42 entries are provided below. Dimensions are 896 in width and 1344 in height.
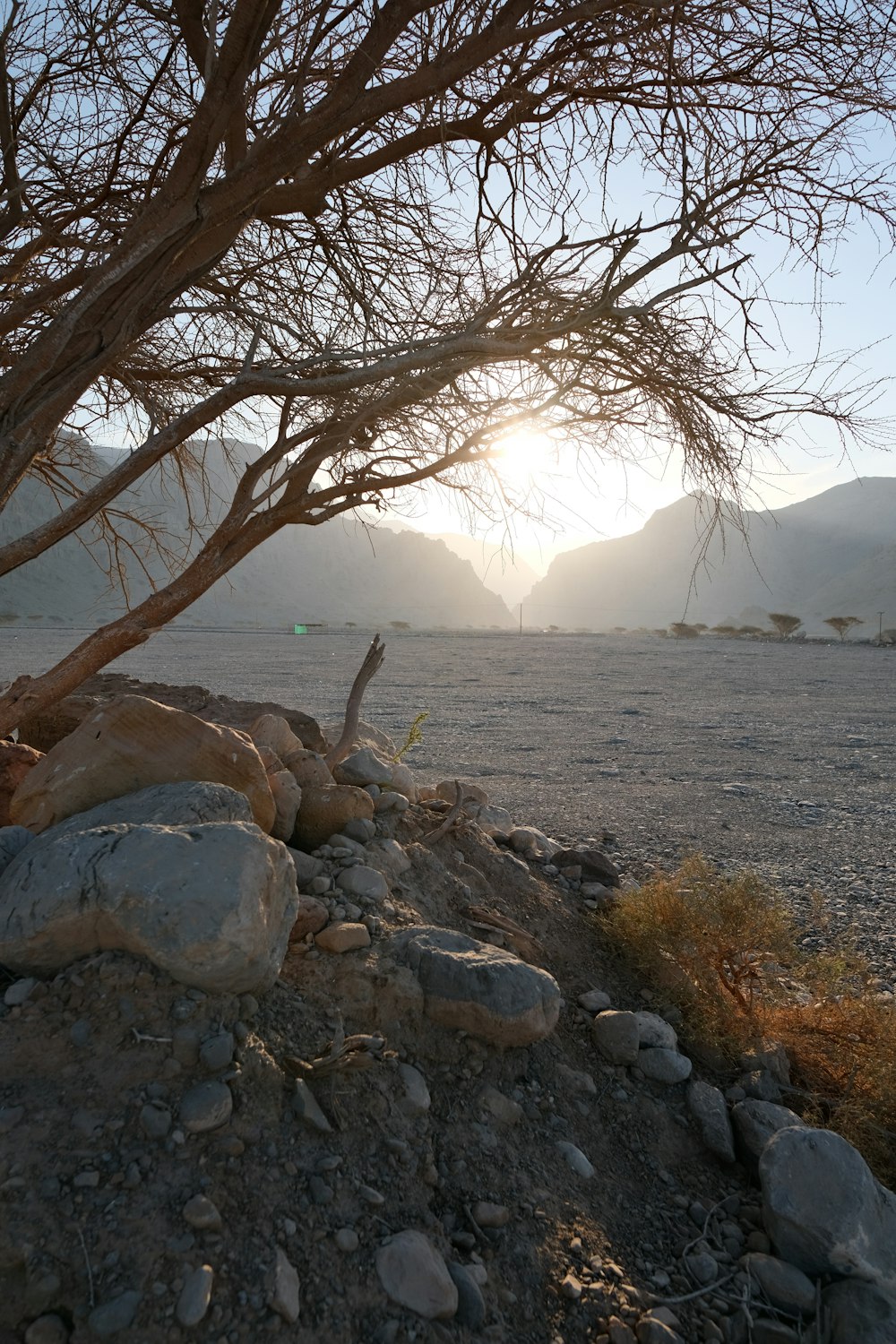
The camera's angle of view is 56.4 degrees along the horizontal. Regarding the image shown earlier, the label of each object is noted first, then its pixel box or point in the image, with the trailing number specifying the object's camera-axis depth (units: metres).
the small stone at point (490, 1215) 2.12
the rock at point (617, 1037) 2.98
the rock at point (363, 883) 3.12
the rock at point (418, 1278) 1.80
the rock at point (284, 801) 3.35
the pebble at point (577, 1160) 2.45
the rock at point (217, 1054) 2.05
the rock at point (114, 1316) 1.52
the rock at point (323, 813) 3.53
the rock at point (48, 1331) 1.49
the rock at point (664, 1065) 2.94
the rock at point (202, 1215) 1.74
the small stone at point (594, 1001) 3.20
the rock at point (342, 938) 2.74
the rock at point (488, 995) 2.64
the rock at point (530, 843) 4.70
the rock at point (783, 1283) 2.13
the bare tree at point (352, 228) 2.77
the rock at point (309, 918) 2.75
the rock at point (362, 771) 4.23
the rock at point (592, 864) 4.52
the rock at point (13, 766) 3.34
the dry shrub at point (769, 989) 2.88
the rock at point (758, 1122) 2.69
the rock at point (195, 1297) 1.58
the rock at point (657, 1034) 3.06
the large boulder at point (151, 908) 2.15
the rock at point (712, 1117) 2.71
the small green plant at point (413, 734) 4.99
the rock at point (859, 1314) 2.00
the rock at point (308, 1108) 2.08
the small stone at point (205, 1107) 1.92
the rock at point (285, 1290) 1.66
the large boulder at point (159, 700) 4.57
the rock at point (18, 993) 2.13
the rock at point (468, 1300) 1.83
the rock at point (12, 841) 2.60
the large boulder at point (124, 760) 2.80
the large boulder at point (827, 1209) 2.18
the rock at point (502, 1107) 2.51
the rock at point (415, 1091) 2.34
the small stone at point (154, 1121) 1.88
